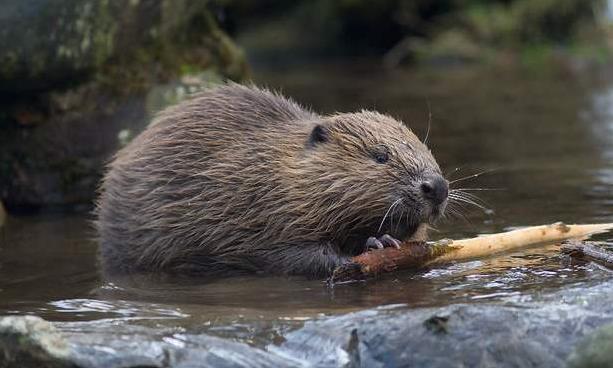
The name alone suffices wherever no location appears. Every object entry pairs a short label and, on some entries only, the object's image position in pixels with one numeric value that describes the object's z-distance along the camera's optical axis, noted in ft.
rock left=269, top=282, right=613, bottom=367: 26.91
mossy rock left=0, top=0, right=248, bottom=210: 47.65
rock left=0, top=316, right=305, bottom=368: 26.50
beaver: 35.99
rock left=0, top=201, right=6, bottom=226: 48.51
